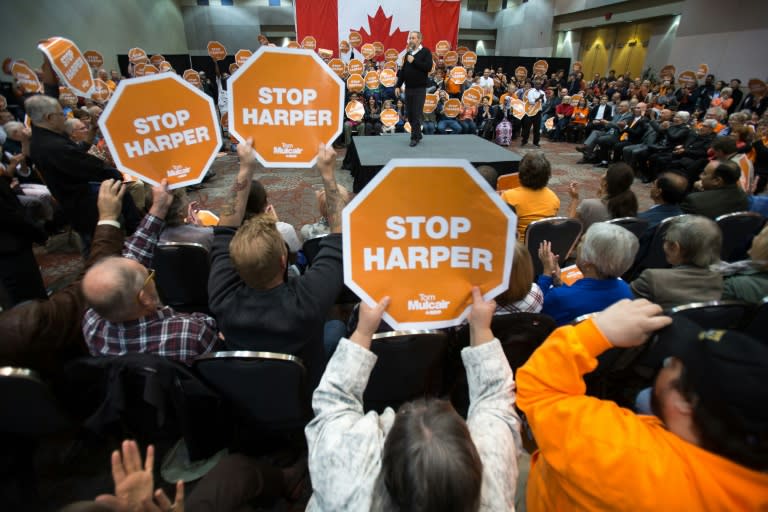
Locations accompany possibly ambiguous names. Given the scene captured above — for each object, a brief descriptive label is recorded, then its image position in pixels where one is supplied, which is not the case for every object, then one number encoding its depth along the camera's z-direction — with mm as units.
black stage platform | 5537
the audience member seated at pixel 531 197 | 3021
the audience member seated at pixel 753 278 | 1909
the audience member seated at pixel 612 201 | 2992
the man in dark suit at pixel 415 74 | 5980
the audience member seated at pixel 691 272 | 1849
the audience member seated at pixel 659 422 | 647
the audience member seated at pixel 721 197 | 3059
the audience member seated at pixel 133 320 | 1377
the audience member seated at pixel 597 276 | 1738
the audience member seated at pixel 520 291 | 1620
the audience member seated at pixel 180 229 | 2414
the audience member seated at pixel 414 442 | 692
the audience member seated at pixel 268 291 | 1363
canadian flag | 14461
